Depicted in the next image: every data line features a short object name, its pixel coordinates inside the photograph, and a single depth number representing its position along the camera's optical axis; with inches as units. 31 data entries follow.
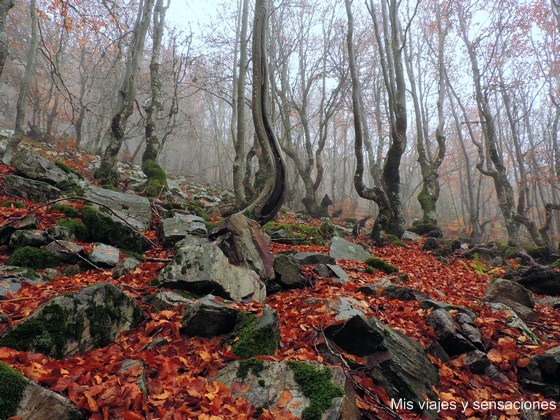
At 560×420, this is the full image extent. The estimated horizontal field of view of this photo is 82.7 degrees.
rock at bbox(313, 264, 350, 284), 208.7
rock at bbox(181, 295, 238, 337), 124.5
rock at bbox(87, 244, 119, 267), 185.0
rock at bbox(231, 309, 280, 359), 112.7
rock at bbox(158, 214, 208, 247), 236.7
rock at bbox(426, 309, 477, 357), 138.0
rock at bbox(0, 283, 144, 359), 98.0
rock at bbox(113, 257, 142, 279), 172.3
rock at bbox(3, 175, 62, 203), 254.8
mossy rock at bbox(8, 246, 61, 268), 165.2
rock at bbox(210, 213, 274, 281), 183.2
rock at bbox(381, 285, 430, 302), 178.7
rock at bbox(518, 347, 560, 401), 121.6
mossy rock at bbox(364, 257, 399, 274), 269.0
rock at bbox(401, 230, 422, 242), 435.4
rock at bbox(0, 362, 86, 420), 71.2
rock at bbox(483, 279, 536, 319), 189.6
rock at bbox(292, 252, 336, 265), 240.8
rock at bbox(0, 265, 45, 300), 134.2
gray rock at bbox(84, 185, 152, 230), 256.8
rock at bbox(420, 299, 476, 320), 159.6
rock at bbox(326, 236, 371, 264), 291.6
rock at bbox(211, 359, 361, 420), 85.0
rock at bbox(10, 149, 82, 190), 264.2
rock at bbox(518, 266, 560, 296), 231.0
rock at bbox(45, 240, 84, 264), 178.9
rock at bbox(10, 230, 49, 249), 179.0
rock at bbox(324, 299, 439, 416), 112.6
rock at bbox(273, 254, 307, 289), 195.3
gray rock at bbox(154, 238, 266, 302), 152.5
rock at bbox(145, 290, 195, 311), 140.2
